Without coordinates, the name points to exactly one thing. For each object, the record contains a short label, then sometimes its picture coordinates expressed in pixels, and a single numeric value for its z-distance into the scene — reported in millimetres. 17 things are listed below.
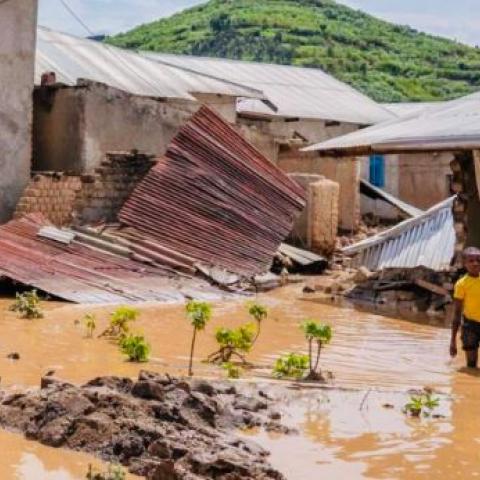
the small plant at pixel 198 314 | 12927
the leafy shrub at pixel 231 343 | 13078
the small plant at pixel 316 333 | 12127
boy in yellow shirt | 13730
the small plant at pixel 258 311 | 14758
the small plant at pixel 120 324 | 14745
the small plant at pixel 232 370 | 11790
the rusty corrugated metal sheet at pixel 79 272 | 20212
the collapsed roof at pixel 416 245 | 22356
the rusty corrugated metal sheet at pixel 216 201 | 23848
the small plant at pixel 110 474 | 7272
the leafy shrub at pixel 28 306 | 17265
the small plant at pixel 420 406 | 10219
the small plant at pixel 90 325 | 15209
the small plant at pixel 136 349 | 12808
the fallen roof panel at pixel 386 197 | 36888
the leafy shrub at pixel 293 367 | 12031
